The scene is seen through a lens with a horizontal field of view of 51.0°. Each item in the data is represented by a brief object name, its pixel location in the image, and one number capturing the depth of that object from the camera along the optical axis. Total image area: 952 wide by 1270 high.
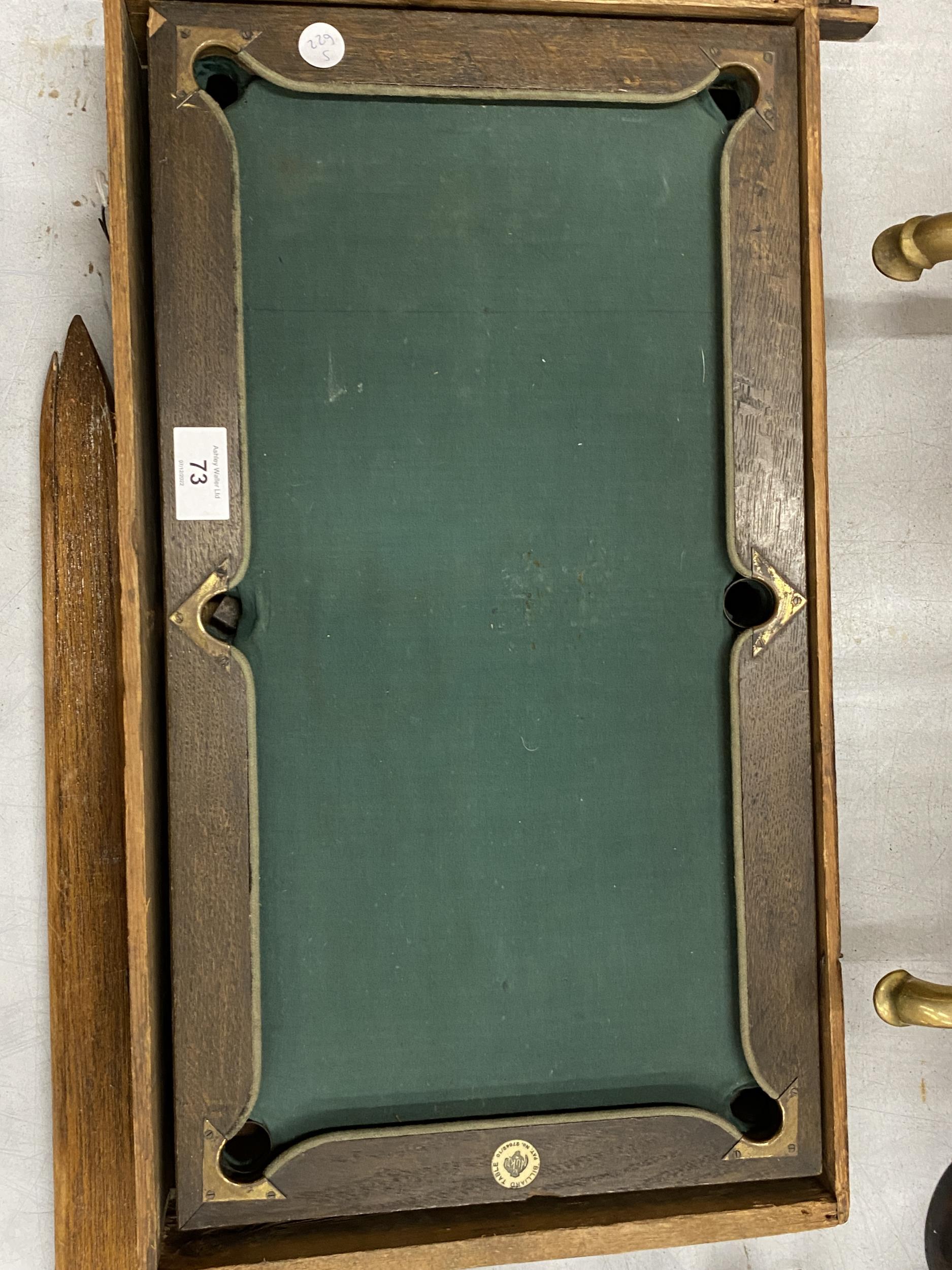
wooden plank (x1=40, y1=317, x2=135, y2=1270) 1.10
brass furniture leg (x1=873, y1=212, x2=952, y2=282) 0.97
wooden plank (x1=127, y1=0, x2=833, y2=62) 0.96
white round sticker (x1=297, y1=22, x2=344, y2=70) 0.95
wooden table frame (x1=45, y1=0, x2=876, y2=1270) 0.92
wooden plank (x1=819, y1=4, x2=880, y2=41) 1.14
